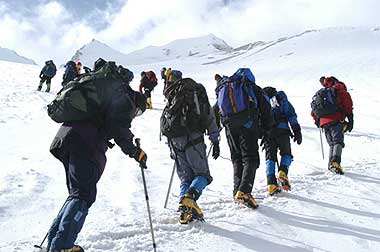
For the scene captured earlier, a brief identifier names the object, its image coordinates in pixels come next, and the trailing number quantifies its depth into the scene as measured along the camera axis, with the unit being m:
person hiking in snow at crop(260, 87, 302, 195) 5.78
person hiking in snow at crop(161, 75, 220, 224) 4.32
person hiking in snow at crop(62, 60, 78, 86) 15.32
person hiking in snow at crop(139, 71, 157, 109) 15.13
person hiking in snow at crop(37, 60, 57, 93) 17.77
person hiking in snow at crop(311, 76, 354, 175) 6.82
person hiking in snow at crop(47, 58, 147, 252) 3.18
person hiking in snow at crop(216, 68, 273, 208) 4.90
